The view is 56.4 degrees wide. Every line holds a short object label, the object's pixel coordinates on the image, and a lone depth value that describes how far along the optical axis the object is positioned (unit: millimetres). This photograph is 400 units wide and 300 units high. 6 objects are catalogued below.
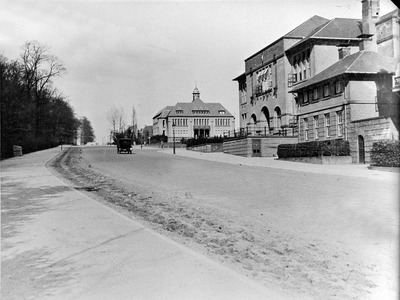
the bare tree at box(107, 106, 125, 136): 87750
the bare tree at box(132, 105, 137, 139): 80188
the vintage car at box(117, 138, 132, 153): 41719
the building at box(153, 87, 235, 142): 103938
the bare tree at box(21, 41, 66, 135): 31877
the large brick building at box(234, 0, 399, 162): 25889
